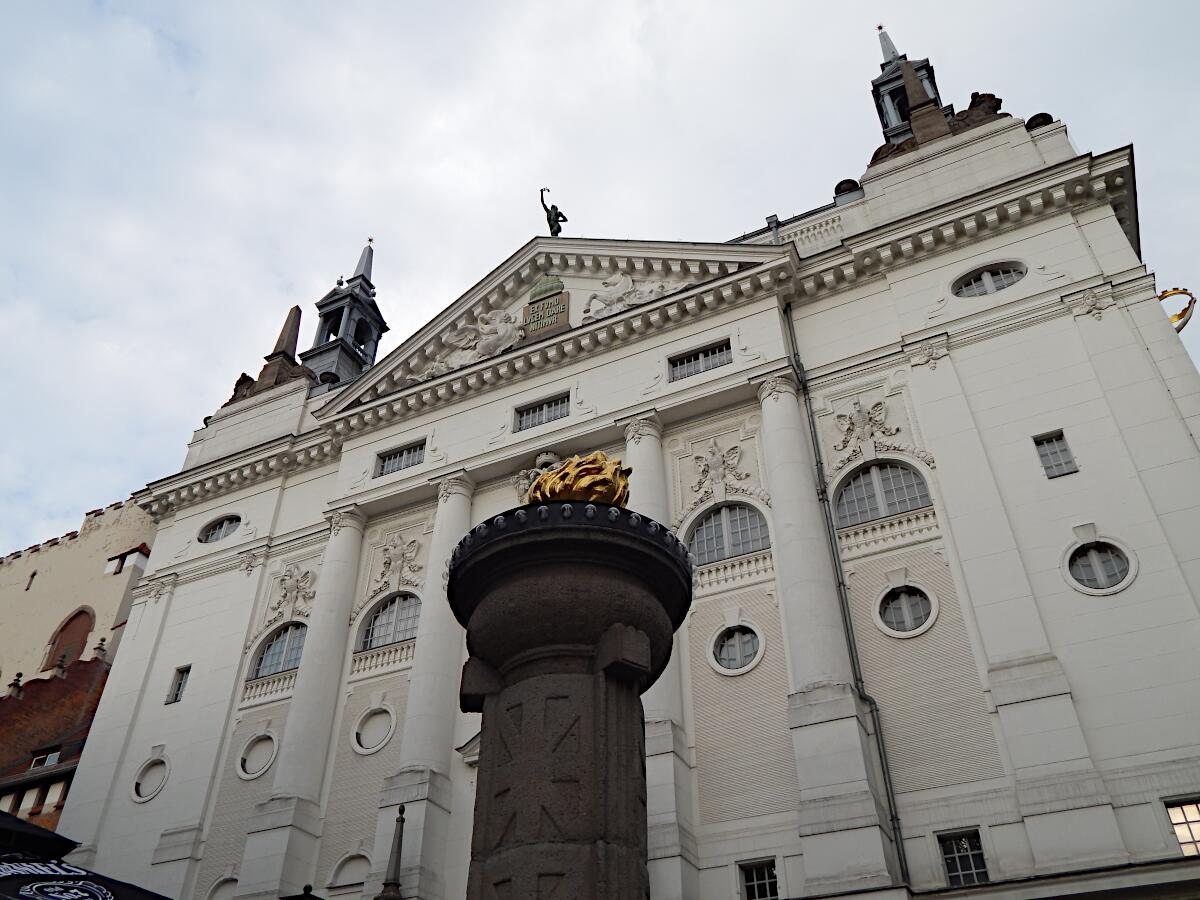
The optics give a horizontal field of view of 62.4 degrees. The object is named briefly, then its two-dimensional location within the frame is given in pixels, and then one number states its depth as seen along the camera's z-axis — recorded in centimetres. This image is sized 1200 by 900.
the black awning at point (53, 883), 1394
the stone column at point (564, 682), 940
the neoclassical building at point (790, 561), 1680
